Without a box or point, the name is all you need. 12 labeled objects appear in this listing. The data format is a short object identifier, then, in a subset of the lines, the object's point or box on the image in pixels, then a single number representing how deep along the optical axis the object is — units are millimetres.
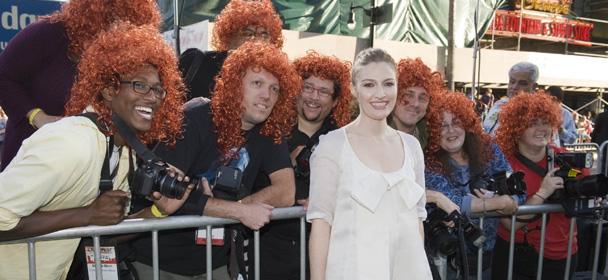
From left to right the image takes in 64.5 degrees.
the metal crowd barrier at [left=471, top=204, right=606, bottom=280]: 2912
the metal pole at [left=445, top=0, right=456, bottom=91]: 13255
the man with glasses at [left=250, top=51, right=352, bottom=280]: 2709
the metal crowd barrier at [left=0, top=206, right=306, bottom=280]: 2006
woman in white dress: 2076
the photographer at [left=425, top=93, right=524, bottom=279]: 2869
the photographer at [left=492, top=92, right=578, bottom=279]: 3268
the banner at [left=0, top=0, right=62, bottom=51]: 4141
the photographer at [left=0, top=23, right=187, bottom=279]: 1774
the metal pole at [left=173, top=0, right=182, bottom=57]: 6141
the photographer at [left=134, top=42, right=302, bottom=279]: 2344
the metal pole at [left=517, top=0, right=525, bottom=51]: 18134
